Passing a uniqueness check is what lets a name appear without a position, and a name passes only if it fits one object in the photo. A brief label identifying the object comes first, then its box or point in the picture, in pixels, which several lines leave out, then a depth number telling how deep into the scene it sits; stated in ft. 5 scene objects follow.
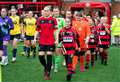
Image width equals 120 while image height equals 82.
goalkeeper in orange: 46.38
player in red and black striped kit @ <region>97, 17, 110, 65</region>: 53.16
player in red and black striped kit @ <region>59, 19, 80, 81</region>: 41.47
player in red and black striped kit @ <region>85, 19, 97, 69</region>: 50.90
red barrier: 86.79
